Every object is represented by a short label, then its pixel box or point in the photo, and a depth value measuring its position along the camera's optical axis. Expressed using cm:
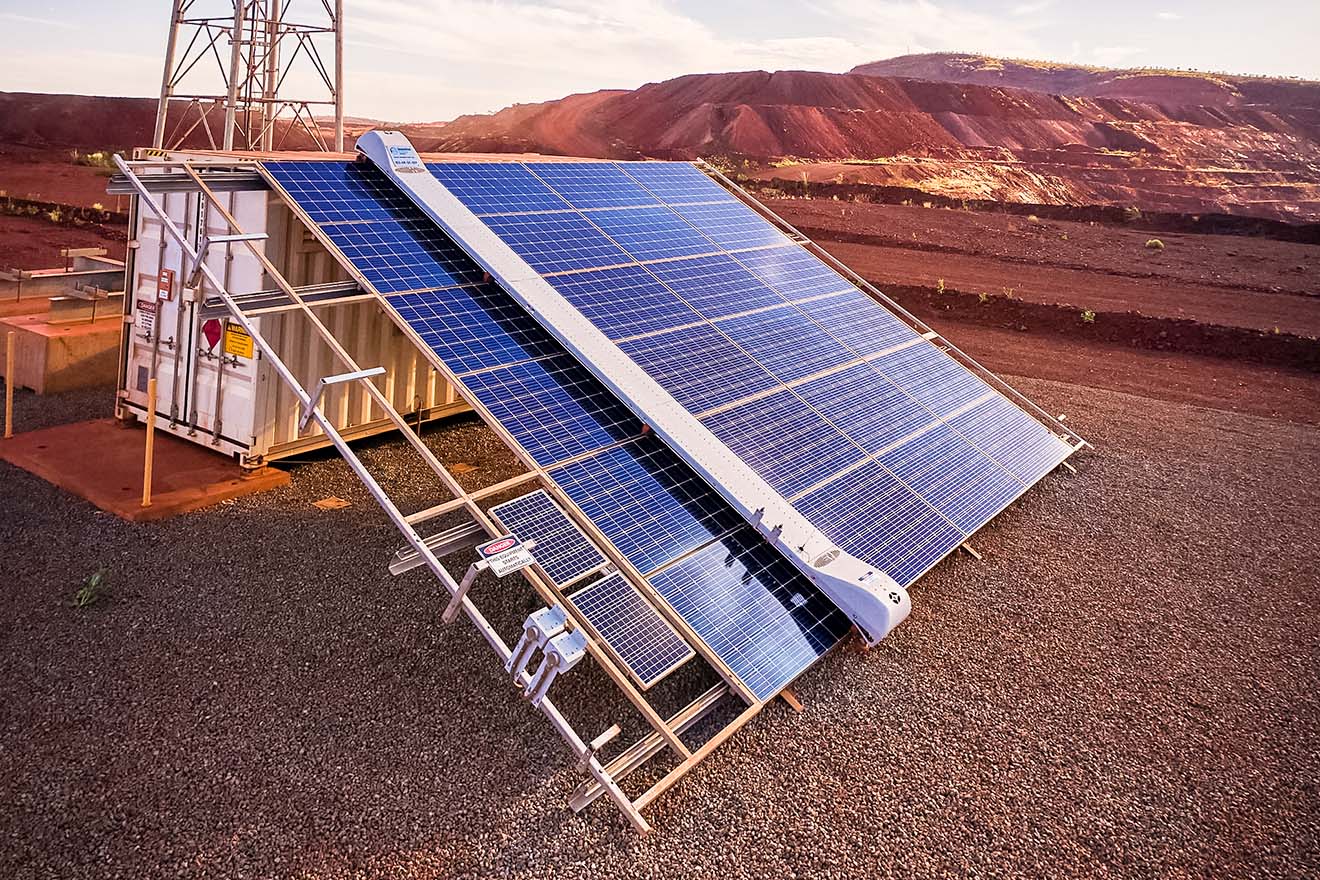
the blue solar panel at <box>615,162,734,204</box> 1956
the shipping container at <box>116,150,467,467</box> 1478
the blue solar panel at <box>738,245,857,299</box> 1819
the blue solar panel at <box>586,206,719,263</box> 1644
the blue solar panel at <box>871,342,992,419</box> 1742
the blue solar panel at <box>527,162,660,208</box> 1716
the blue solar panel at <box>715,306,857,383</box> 1523
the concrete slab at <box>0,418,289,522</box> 1407
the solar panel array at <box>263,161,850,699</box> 1046
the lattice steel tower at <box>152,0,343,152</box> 2483
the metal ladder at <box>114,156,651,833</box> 838
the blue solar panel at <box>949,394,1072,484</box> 1722
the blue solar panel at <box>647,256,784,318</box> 1580
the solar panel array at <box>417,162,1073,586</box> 1316
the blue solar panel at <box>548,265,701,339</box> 1367
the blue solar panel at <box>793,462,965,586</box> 1234
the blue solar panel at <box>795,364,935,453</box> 1484
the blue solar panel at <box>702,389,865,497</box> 1262
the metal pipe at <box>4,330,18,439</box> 1582
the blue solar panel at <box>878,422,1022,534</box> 1453
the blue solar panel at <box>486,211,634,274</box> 1430
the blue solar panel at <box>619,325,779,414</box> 1311
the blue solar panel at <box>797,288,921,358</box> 1778
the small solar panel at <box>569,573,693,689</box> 934
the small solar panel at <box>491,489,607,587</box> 991
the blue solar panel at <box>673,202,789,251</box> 1881
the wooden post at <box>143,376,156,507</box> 1342
